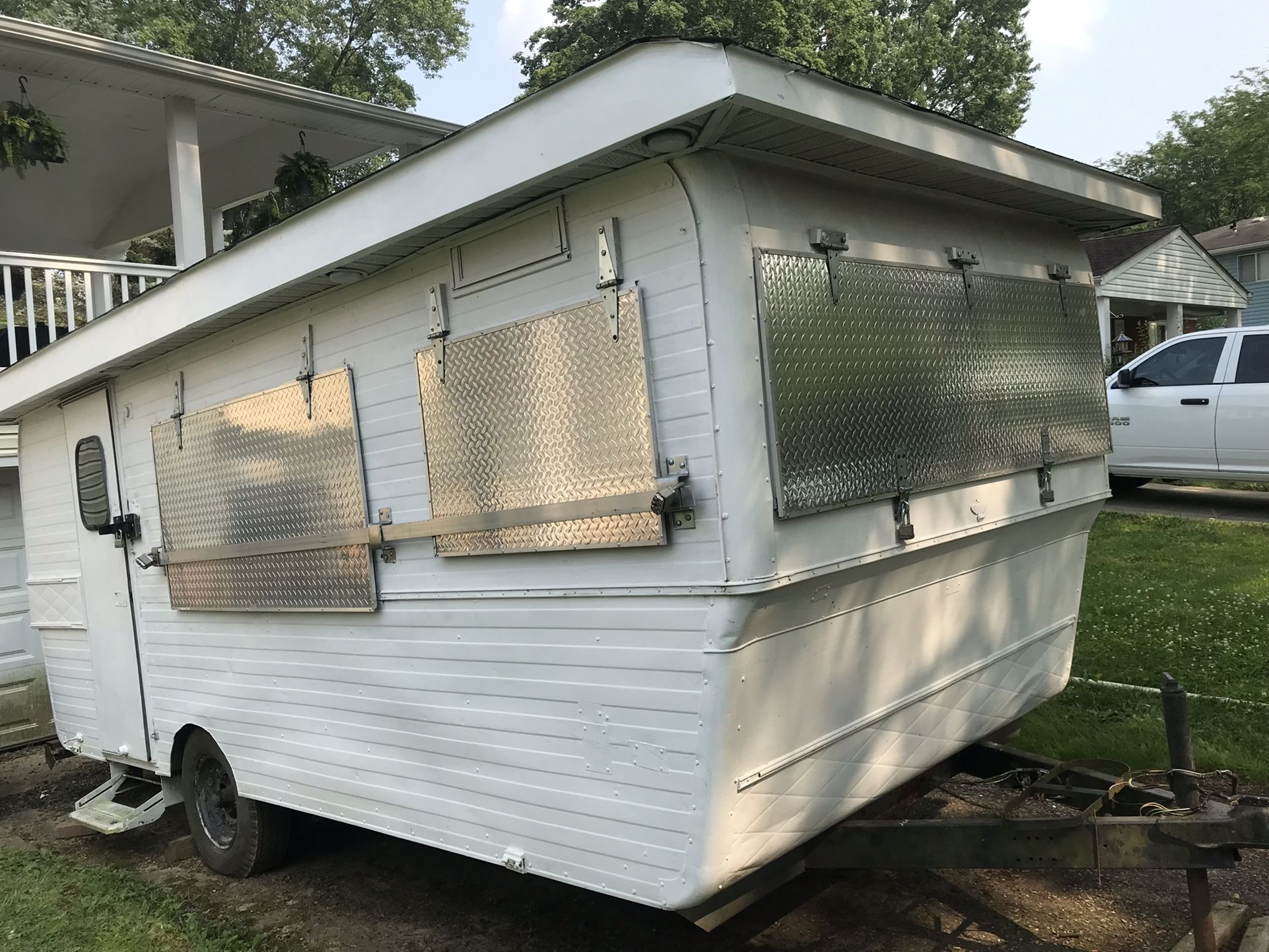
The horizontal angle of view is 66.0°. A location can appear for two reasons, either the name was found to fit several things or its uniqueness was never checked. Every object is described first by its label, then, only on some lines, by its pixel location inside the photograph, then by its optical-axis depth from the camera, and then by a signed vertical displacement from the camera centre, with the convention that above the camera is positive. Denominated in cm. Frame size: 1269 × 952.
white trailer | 292 -6
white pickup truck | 989 -9
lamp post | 2030 +119
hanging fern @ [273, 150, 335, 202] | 1003 +312
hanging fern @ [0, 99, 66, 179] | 838 +318
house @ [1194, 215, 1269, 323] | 2816 +405
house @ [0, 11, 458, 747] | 734 +366
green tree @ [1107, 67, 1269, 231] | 4059 +1024
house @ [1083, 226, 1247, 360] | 1939 +254
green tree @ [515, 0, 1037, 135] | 2630 +1153
